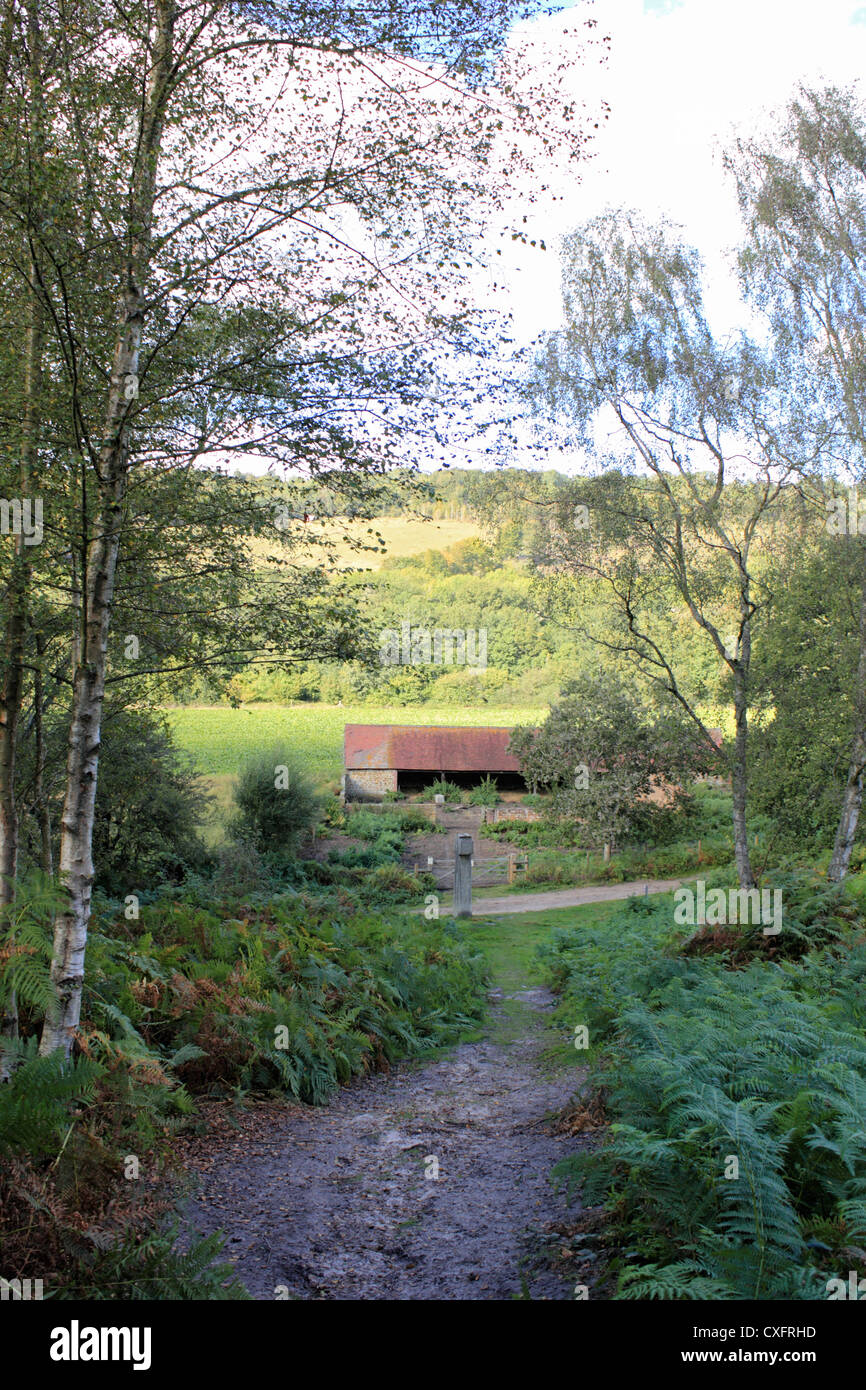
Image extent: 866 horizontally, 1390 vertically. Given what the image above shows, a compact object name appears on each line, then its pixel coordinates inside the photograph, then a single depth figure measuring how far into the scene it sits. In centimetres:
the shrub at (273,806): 2866
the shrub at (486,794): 4008
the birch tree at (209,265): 595
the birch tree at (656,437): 1691
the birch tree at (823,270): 1623
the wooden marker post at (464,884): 2116
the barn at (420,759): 4094
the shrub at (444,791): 4075
